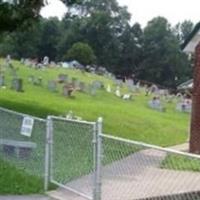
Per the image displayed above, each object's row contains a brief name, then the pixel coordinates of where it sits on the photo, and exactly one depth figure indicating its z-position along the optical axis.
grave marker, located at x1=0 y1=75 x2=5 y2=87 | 33.41
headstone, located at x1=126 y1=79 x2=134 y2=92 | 46.34
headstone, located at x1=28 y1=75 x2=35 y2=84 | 38.02
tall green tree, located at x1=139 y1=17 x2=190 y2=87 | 104.38
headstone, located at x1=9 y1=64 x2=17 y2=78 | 38.43
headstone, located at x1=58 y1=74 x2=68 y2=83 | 39.54
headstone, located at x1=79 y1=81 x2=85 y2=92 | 37.86
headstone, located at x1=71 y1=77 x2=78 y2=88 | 38.42
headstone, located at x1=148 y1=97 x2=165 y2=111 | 36.53
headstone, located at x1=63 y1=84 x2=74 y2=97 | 33.78
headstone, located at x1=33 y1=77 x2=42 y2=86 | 37.47
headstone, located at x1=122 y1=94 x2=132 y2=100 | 39.89
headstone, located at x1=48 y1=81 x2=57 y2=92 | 35.28
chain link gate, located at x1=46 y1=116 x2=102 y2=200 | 9.86
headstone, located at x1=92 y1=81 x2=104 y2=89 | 39.60
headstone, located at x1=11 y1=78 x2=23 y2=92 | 32.38
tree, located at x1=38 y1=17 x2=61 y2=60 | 100.56
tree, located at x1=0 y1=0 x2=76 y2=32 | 25.20
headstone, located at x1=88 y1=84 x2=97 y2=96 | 37.31
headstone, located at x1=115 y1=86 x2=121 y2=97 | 40.38
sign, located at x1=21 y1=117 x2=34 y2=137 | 13.42
